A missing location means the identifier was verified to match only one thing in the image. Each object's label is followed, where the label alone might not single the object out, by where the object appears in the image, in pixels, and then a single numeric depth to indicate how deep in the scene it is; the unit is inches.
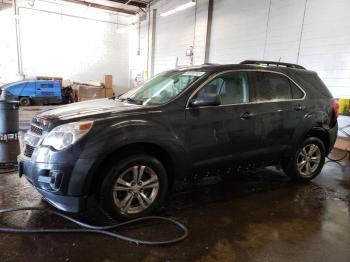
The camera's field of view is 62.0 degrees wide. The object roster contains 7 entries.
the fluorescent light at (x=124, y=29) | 687.1
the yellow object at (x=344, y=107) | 242.8
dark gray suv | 100.6
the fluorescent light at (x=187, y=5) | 419.0
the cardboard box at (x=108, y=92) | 614.5
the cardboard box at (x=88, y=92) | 546.6
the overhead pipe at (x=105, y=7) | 586.2
